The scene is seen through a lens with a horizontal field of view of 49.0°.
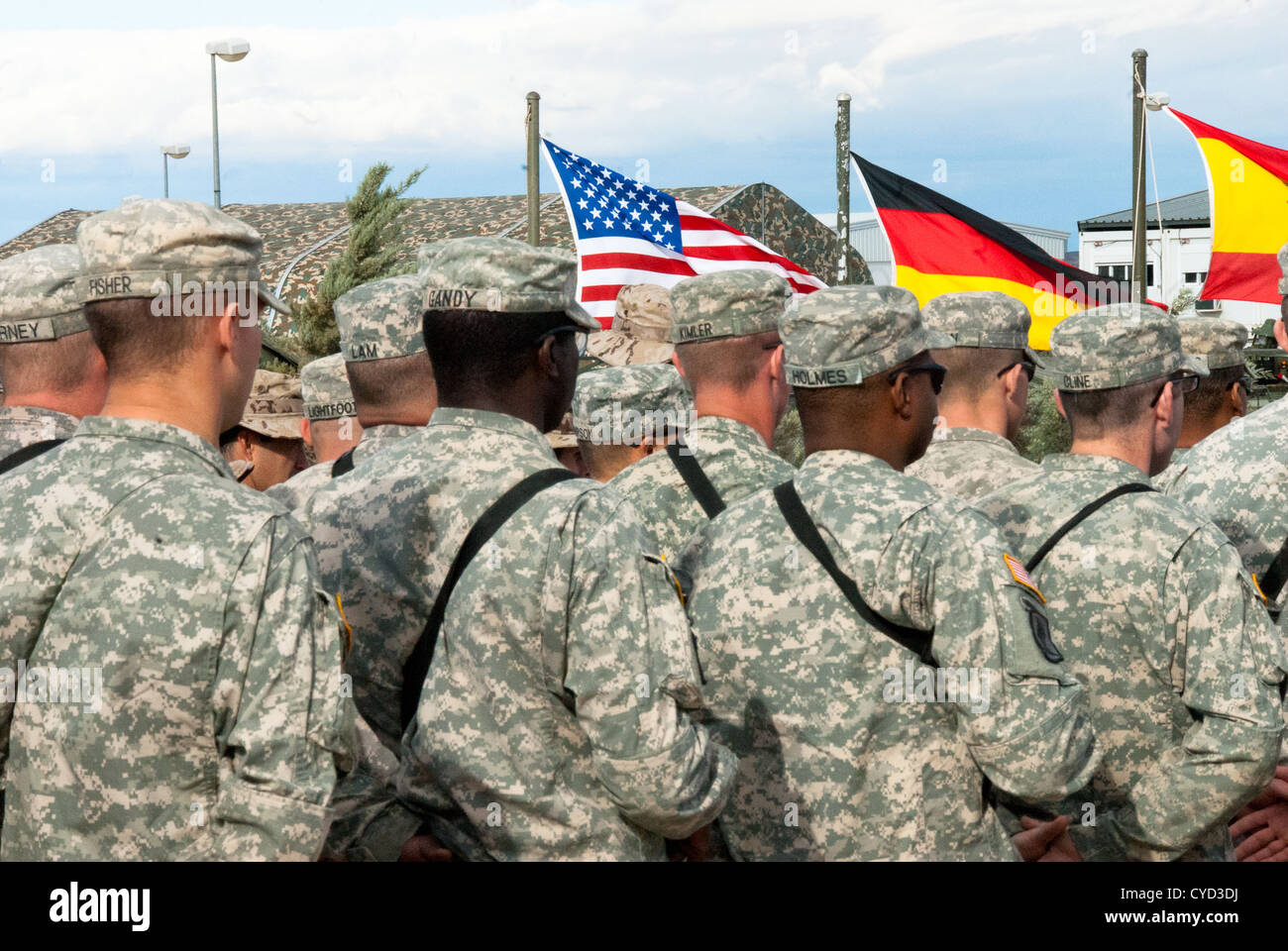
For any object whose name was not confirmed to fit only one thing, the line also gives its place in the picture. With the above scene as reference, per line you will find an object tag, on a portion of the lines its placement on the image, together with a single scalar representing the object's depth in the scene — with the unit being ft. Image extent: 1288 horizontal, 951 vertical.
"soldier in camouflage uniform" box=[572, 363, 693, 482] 17.10
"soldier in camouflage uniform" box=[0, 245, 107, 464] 12.71
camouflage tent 79.51
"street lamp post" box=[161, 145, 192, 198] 67.36
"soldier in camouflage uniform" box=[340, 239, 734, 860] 9.22
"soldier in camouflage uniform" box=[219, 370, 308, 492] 23.77
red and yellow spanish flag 35.76
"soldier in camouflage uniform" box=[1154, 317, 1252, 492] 18.60
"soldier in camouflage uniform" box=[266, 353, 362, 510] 20.49
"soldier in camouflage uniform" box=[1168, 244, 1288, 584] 14.28
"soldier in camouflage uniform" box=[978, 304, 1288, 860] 11.39
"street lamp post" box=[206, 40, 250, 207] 54.27
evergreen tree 56.65
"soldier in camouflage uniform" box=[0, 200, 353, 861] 7.98
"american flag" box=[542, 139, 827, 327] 34.37
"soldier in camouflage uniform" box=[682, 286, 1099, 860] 9.86
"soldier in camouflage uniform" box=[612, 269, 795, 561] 14.73
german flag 32.17
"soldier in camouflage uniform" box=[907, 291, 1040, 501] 17.13
